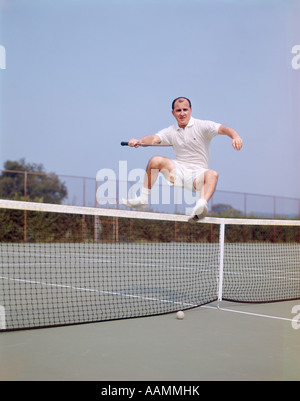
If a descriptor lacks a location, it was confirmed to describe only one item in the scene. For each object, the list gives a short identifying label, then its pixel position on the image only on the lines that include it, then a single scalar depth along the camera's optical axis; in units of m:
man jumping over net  5.98
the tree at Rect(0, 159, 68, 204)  24.53
